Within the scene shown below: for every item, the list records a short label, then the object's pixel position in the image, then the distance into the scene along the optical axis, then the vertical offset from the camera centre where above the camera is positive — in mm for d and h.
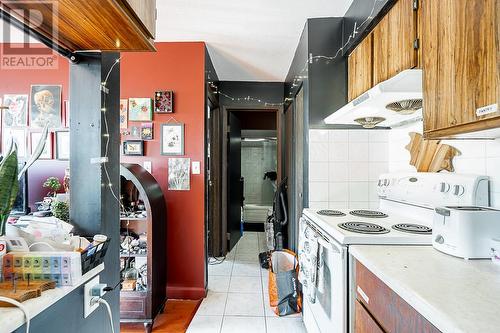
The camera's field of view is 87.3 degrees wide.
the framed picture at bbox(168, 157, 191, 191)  2584 -89
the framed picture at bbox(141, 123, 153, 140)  2592 +347
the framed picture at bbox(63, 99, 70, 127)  2504 +549
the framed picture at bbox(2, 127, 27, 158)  2441 +283
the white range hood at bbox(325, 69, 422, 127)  1268 +364
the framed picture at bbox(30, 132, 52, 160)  2457 +211
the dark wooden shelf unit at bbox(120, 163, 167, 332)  2061 -783
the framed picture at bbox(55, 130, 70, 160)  2453 +210
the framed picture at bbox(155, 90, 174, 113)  2561 +627
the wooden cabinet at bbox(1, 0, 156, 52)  740 +454
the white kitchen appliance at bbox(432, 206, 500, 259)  1047 -270
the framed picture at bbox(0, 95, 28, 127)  2453 +519
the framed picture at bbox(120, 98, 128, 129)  2572 +523
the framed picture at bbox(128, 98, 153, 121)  2588 +564
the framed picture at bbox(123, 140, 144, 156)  2592 +179
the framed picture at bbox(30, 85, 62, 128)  2480 +577
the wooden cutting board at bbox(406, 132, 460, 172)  1537 +69
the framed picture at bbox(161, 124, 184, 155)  2584 +276
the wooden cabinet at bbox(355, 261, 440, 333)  772 -499
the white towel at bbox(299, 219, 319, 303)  1593 -611
